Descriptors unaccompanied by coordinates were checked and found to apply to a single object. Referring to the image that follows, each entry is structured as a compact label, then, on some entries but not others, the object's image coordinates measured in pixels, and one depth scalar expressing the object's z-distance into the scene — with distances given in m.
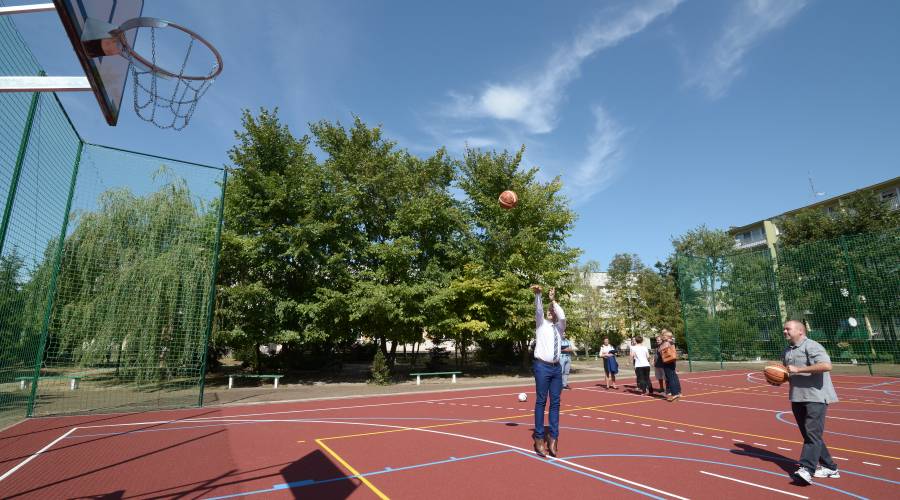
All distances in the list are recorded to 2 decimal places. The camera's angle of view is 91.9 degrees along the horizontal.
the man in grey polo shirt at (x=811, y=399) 5.18
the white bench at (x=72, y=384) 17.58
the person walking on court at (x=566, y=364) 15.78
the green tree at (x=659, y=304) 43.03
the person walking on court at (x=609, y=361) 16.28
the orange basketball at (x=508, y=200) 10.23
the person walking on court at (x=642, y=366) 14.32
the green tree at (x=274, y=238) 19.75
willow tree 15.20
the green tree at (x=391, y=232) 21.33
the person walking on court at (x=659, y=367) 13.30
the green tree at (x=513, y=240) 23.89
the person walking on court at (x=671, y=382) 12.58
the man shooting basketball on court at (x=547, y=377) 6.30
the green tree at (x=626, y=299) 45.25
